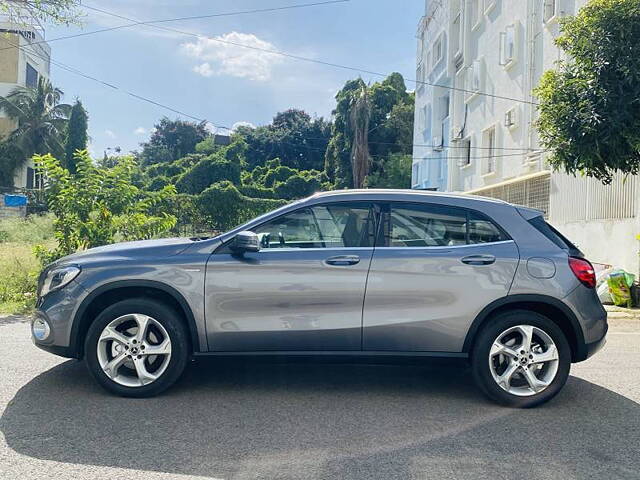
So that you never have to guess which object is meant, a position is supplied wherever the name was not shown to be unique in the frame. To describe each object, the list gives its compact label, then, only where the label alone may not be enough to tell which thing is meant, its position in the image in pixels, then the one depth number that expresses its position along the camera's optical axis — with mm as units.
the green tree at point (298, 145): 67562
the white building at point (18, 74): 41969
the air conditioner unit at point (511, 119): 18000
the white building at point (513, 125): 11203
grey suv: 4598
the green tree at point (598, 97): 7699
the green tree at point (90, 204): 9953
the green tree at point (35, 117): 41125
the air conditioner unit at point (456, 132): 24406
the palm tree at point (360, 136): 41438
